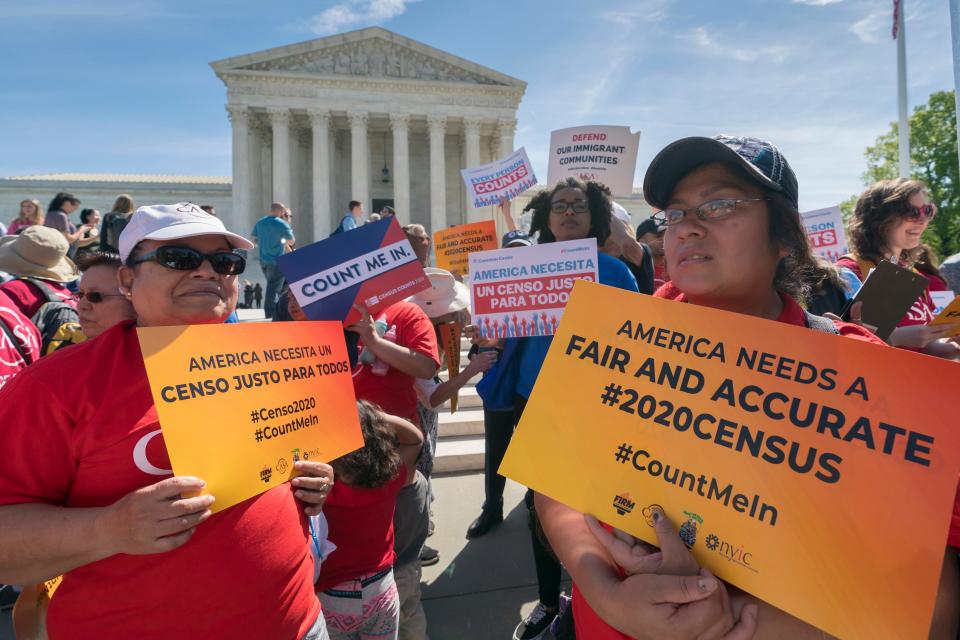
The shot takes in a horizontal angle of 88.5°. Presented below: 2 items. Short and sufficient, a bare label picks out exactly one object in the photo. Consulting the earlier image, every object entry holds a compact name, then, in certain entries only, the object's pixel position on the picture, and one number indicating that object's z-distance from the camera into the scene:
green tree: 29.71
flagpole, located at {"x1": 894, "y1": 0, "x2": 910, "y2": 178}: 11.15
